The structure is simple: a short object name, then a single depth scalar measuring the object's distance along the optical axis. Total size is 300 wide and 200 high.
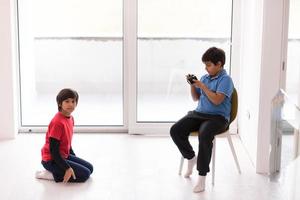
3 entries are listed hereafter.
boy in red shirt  4.42
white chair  4.53
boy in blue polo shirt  4.36
